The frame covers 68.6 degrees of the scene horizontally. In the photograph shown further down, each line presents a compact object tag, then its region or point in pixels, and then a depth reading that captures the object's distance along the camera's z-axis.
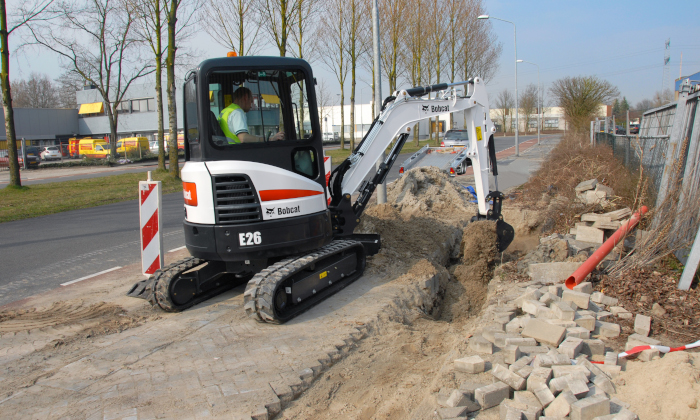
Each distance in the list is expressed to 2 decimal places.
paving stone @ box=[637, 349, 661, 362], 3.85
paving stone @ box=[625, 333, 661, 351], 4.13
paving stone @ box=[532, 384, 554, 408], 3.28
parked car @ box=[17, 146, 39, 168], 31.69
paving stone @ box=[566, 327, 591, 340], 4.27
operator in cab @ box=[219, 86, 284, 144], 5.27
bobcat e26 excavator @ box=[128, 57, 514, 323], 5.12
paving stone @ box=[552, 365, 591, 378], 3.52
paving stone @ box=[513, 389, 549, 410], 3.28
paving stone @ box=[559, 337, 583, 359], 3.91
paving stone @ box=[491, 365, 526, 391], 3.48
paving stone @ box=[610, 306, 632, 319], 4.86
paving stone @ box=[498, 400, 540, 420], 3.15
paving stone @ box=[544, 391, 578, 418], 3.16
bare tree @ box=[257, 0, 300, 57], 20.41
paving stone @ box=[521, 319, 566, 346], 4.19
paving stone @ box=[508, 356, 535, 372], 3.68
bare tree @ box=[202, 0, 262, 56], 20.53
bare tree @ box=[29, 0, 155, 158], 33.34
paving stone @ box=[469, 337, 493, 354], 4.17
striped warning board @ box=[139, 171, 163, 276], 6.34
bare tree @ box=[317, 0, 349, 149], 28.82
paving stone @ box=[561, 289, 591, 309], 4.89
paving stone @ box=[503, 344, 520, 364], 3.92
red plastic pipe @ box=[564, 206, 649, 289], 5.57
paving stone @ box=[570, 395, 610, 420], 3.09
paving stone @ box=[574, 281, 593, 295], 5.31
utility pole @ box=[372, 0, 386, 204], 11.04
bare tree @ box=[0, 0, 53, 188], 15.89
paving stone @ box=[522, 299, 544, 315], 4.88
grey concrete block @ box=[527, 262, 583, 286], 5.88
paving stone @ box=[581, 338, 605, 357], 4.04
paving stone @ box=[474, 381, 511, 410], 3.35
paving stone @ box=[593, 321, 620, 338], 4.45
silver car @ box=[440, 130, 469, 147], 26.09
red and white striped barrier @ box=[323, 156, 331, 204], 7.56
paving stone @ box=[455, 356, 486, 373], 3.83
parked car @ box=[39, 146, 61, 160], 40.81
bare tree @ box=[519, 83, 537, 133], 65.71
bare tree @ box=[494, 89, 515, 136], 74.00
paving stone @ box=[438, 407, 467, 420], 3.23
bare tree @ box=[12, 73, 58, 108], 73.19
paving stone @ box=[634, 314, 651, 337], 4.50
